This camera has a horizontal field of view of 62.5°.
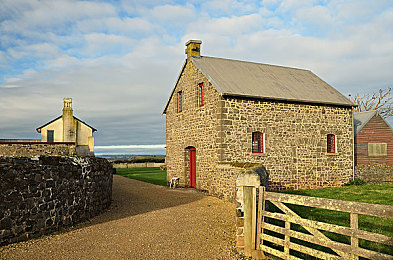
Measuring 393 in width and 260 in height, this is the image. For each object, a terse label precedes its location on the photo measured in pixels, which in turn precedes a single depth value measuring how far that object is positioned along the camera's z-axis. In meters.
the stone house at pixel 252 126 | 16.12
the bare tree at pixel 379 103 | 37.81
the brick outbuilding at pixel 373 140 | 23.23
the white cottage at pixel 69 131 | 33.84
